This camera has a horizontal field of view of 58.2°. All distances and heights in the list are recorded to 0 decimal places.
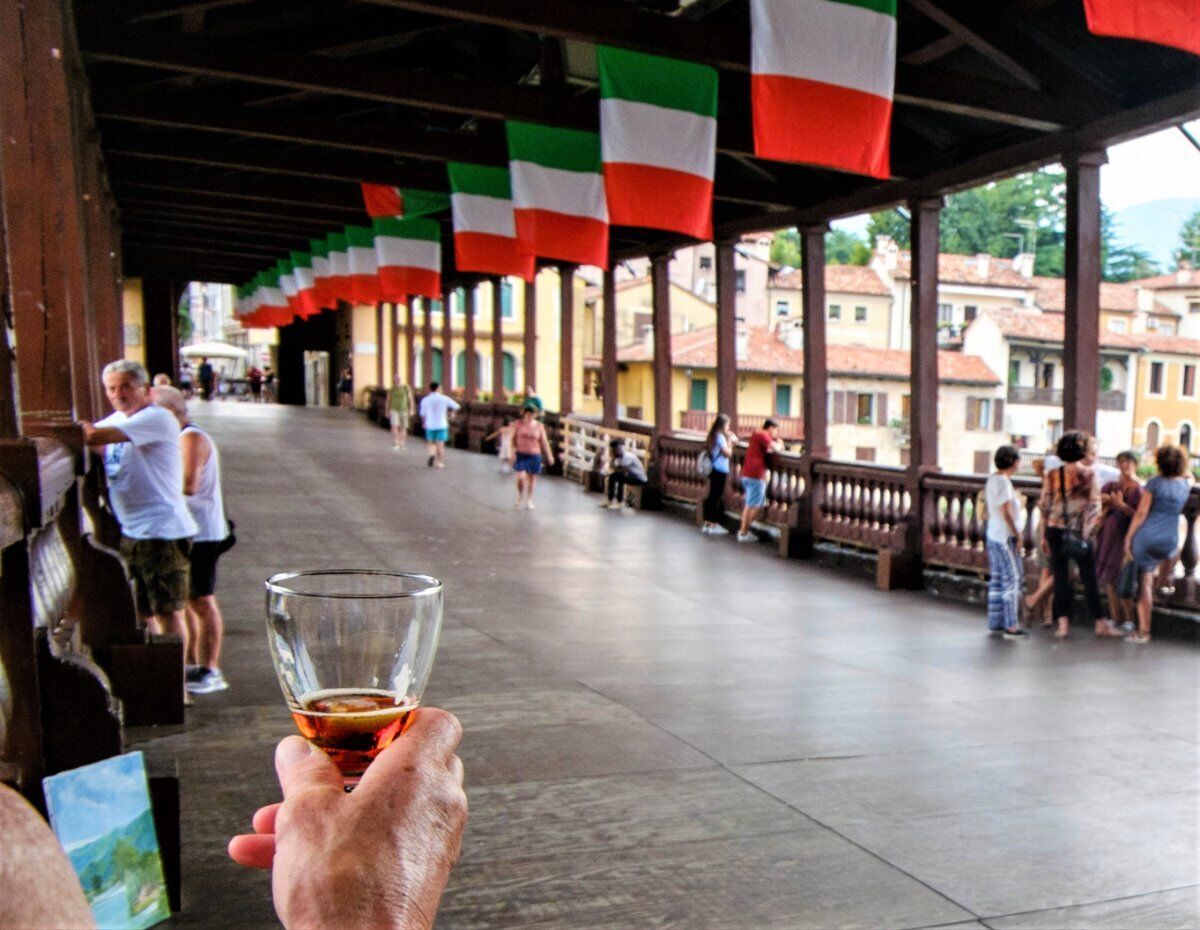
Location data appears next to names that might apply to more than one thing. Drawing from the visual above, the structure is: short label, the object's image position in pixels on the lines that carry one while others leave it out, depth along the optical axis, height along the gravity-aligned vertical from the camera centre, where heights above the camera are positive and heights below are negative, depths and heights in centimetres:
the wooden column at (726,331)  1412 +77
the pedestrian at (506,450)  1902 -107
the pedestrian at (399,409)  2214 -37
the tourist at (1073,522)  798 -101
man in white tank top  575 -80
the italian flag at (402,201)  1477 +261
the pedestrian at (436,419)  1889 -50
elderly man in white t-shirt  536 -49
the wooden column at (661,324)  1569 +96
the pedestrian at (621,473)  1519 -118
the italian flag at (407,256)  1628 +204
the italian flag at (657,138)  784 +184
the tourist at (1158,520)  768 -95
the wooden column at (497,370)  2402 +47
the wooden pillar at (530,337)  2062 +107
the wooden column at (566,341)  1941 +91
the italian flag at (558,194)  977 +179
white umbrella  5025 +196
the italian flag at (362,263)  1867 +223
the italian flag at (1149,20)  477 +163
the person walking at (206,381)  4347 +45
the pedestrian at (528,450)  1420 -78
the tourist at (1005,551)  796 -121
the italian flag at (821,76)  643 +189
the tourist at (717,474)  1371 -108
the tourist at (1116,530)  801 -107
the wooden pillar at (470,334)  2570 +138
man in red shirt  1284 -99
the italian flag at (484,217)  1182 +192
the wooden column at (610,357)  1714 +54
